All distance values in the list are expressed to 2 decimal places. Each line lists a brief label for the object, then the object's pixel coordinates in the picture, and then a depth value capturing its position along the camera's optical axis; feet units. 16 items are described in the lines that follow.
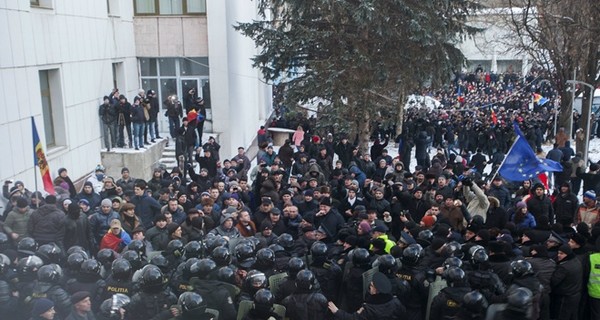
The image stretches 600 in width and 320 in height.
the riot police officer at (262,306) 18.24
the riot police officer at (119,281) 20.72
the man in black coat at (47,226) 29.92
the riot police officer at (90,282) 20.88
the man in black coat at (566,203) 36.11
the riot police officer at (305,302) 19.38
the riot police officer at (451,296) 19.60
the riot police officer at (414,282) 21.67
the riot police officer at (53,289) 19.16
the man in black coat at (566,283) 22.57
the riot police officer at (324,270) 22.99
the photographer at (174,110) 60.70
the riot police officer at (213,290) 20.03
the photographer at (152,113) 60.70
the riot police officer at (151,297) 19.29
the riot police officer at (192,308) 18.24
